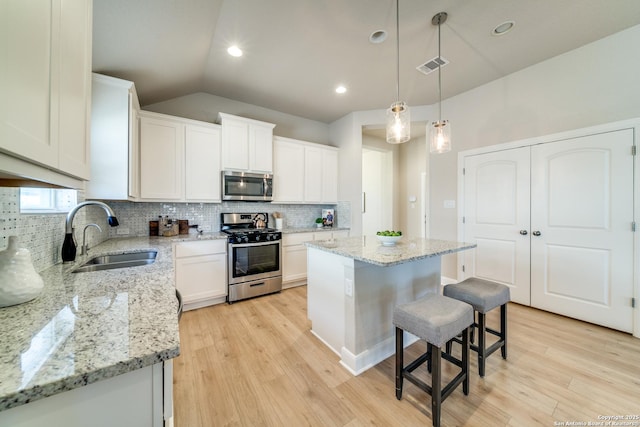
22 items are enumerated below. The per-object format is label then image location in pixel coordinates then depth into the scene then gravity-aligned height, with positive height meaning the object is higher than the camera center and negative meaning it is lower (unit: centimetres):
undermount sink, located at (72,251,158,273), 155 -37
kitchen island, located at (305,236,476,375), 177 -65
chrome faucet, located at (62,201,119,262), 153 -17
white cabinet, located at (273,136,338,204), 378 +70
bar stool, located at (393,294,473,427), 131 -70
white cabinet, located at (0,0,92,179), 57 +40
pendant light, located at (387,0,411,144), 201 +80
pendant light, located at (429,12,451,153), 216 +71
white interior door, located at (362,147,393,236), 557 +38
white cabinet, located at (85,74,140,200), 206 +67
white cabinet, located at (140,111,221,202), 277 +68
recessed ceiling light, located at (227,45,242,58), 242 +172
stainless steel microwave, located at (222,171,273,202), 323 +39
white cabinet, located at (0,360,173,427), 49 -45
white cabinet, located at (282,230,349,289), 348 -70
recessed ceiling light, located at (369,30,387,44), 222 +171
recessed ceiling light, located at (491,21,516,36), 213 +172
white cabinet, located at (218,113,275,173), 322 +99
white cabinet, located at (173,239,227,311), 273 -71
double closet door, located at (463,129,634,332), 232 -13
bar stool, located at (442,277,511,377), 172 -66
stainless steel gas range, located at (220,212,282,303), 301 -63
